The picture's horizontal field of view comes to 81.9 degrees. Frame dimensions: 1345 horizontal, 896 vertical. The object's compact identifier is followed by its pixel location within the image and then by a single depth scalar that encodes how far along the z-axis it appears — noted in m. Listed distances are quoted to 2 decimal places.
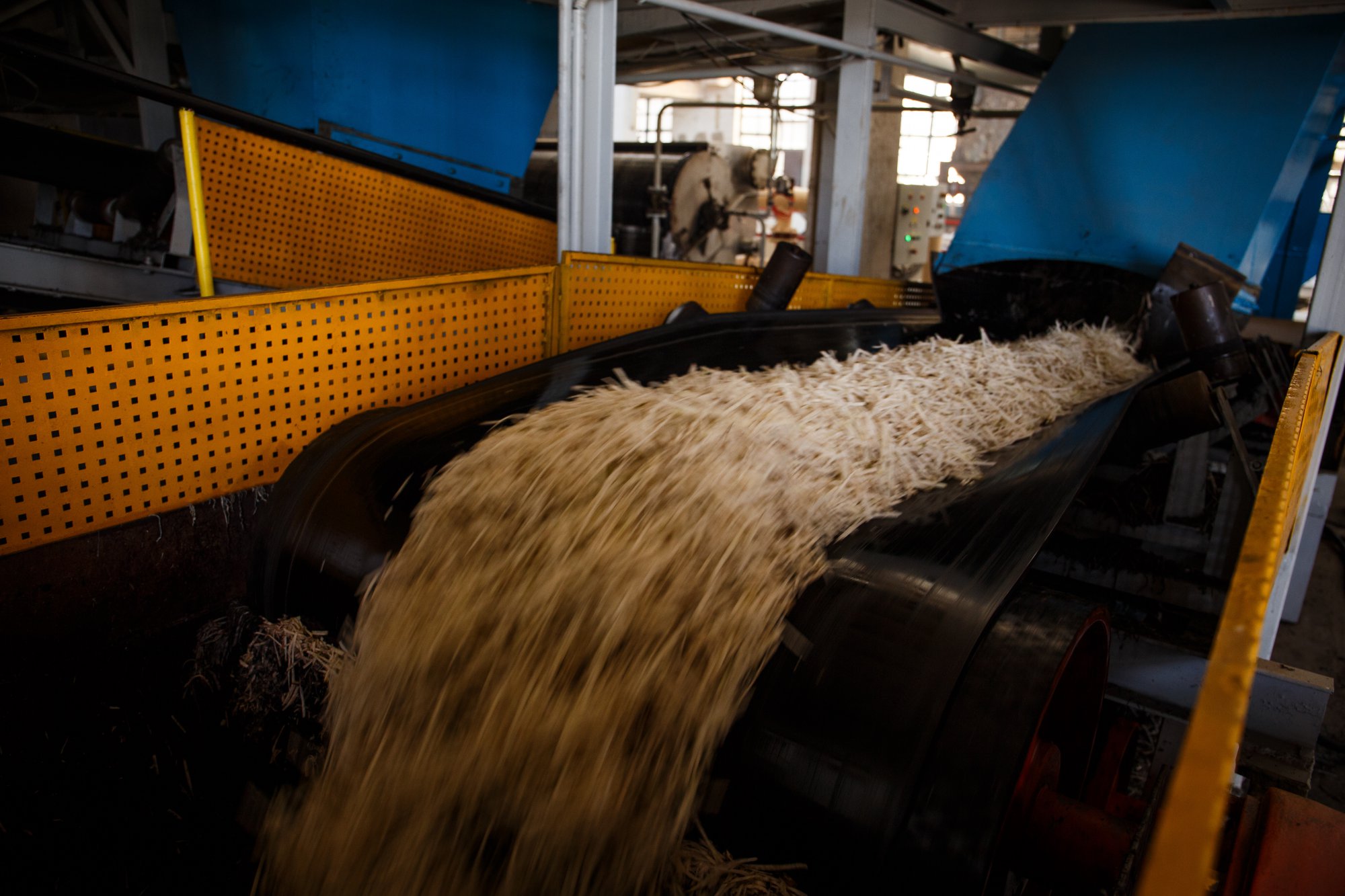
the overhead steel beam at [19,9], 5.81
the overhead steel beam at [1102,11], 4.68
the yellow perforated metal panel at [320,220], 3.41
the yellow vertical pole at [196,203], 2.46
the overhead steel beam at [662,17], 6.30
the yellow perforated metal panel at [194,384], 1.78
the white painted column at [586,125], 3.28
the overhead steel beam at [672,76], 8.18
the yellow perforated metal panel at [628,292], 3.20
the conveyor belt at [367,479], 1.71
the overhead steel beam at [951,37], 5.88
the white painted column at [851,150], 5.82
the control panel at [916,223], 8.38
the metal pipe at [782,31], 3.64
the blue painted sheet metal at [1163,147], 4.54
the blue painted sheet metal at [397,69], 4.67
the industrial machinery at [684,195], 7.09
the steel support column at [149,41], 5.77
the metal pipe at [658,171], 6.70
